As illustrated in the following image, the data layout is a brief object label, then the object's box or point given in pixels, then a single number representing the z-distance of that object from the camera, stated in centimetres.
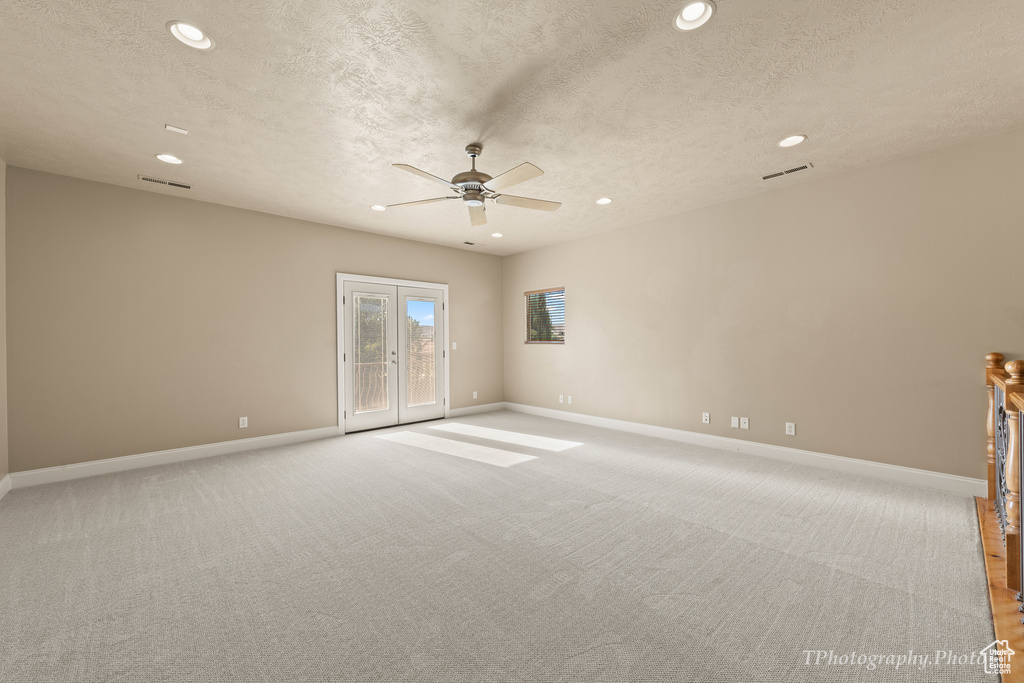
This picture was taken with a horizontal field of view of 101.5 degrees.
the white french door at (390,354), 578
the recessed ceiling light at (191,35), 205
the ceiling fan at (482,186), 294
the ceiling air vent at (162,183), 398
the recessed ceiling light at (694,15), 194
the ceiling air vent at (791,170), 378
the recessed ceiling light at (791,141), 325
